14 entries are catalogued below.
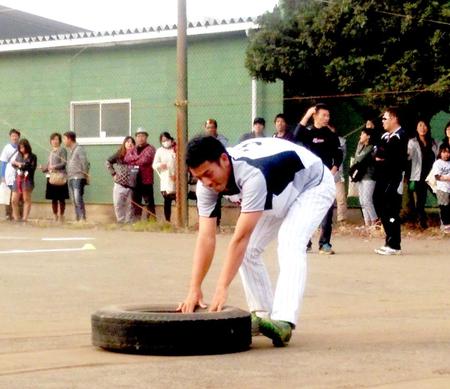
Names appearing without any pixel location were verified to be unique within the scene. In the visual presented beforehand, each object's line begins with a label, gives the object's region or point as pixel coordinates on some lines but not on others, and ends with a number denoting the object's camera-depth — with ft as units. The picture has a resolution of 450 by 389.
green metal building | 73.10
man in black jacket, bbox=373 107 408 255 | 44.78
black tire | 21.31
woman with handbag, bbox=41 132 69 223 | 71.87
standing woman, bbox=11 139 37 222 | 72.18
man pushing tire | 21.47
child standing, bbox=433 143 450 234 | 57.58
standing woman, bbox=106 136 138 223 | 68.49
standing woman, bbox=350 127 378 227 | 57.98
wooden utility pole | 63.36
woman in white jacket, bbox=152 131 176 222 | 67.26
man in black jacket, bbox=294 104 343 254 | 44.16
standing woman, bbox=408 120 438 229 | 60.23
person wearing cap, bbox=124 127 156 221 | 67.92
